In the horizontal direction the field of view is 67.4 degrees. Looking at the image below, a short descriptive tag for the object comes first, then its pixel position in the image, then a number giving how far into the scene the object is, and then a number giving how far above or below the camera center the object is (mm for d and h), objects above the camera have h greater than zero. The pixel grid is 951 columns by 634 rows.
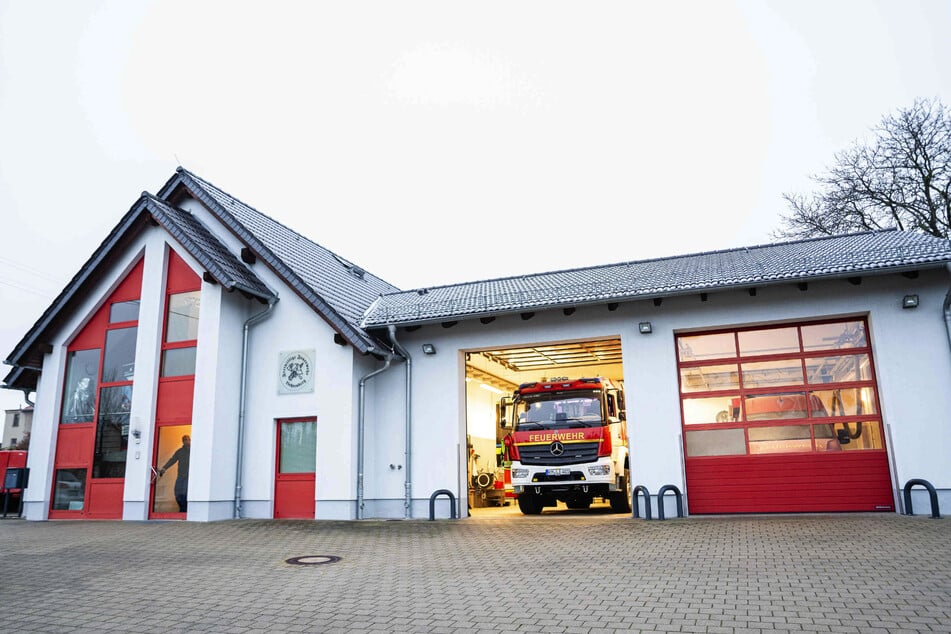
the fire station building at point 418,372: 12648 +1879
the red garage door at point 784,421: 12648 +680
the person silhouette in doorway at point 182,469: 14414 +115
